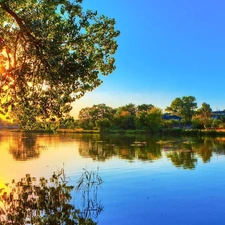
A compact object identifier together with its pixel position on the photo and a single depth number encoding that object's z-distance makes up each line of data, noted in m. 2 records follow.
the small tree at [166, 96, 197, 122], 163.75
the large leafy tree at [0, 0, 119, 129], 13.66
